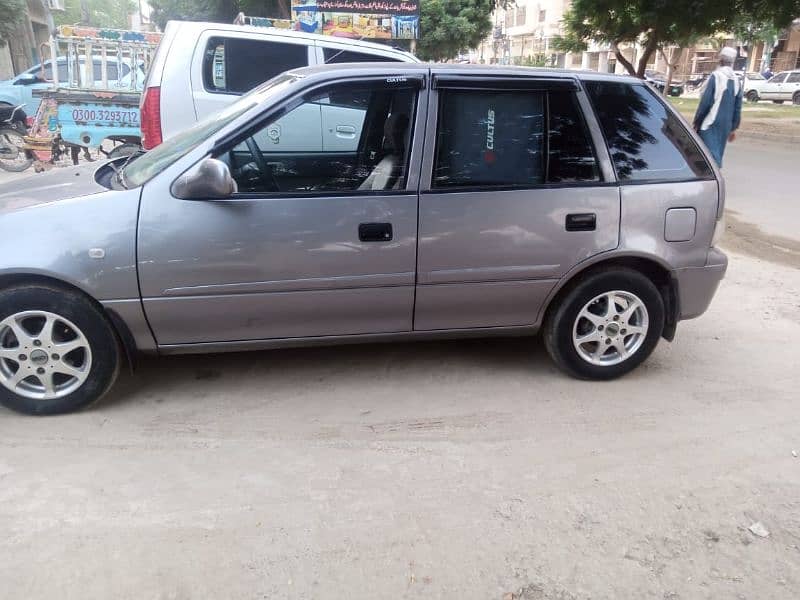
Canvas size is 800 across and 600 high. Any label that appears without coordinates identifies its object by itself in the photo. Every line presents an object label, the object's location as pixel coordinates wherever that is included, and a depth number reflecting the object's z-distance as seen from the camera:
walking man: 8.01
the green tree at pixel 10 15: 20.44
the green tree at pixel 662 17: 13.70
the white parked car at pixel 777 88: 34.72
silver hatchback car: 3.06
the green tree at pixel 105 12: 58.78
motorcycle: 10.94
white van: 6.02
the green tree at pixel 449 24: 26.86
